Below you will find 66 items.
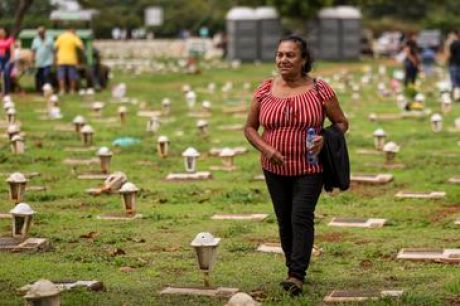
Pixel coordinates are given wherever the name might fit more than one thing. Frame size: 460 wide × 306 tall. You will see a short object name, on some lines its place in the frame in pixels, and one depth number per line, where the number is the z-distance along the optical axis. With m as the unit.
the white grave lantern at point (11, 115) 17.79
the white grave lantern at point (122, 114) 19.77
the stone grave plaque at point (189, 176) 13.26
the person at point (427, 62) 37.15
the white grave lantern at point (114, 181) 12.12
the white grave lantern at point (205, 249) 7.34
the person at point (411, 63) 25.77
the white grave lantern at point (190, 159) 13.18
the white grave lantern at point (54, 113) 20.67
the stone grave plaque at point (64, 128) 18.70
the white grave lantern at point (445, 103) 21.27
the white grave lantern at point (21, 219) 8.98
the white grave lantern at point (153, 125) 18.42
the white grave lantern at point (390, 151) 14.30
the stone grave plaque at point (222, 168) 14.09
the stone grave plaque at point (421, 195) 11.79
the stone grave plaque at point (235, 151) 15.55
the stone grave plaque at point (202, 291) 7.29
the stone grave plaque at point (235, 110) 22.55
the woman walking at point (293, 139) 7.43
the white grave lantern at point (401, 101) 22.14
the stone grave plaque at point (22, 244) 8.90
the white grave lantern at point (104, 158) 13.40
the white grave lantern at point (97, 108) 21.05
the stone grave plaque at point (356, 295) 7.11
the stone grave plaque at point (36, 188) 12.39
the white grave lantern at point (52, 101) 21.05
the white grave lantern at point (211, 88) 28.81
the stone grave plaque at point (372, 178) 12.91
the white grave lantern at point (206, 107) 21.62
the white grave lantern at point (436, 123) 17.77
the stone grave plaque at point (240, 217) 10.61
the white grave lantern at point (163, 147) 15.13
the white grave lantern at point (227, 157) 14.23
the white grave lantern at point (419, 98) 22.27
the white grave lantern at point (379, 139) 15.60
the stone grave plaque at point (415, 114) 21.17
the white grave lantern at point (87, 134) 15.96
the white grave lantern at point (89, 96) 23.75
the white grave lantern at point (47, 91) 22.91
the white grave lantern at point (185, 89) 26.70
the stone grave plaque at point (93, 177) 13.24
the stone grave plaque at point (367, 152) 15.55
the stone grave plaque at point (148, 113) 21.48
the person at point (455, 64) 26.78
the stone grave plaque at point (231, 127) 19.14
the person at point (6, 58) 24.62
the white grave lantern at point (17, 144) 15.16
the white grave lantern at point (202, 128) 17.72
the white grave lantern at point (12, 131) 15.88
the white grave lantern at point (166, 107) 21.98
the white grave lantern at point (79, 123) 17.09
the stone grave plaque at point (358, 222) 10.17
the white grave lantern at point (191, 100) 22.01
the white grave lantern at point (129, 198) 10.49
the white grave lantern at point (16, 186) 10.75
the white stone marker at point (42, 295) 6.11
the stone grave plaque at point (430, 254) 8.44
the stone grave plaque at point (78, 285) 7.42
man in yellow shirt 26.19
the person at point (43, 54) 26.38
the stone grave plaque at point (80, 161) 14.55
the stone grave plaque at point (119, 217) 10.54
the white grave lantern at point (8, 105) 18.19
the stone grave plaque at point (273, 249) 8.87
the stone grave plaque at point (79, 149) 15.85
